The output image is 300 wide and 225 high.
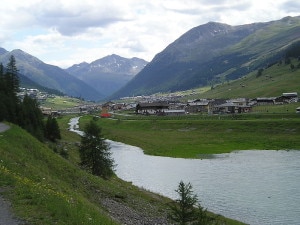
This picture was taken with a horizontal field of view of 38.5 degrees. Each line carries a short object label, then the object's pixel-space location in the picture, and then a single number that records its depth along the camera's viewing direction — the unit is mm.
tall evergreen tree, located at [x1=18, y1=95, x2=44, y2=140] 83694
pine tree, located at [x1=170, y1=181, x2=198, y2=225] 31797
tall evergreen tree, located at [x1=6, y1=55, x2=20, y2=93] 111919
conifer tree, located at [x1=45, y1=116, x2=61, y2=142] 106819
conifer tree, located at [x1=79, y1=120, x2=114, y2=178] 63781
